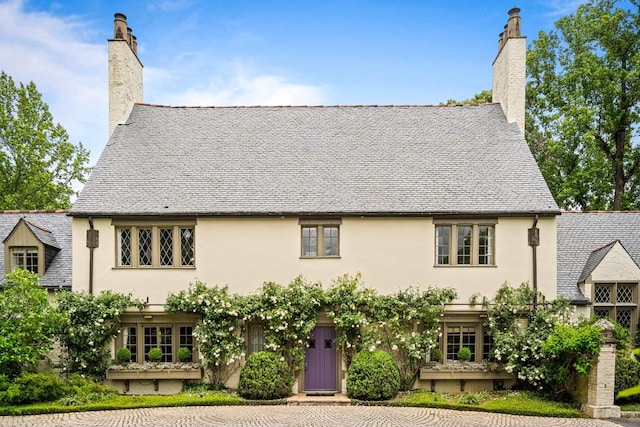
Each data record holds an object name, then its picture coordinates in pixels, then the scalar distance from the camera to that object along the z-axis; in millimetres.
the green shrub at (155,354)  12875
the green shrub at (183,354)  12964
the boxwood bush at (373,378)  11859
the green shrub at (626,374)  11797
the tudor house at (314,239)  13188
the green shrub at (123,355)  12812
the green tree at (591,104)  21969
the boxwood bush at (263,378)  11914
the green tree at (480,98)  28052
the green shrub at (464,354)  12893
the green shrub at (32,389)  10977
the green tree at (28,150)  25469
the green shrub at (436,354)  12859
